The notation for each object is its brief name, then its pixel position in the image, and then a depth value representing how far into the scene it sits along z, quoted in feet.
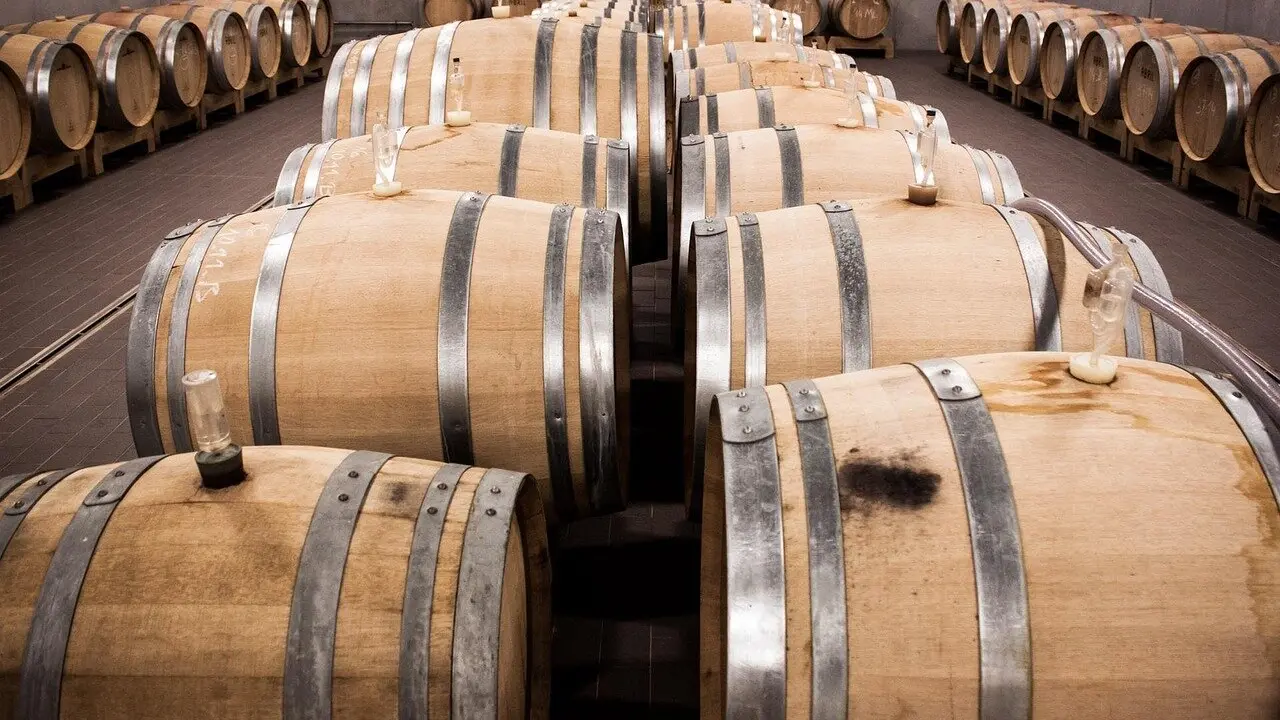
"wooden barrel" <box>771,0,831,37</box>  47.21
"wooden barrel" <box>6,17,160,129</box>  25.59
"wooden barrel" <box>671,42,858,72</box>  18.47
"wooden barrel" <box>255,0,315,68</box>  38.70
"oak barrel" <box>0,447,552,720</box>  5.49
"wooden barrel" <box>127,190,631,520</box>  8.10
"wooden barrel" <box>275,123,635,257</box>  11.35
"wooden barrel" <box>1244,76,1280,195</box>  20.15
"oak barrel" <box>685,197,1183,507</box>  7.96
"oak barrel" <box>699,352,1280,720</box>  5.02
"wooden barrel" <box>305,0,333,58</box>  41.78
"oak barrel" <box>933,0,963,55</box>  41.27
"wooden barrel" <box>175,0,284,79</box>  34.86
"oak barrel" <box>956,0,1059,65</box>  37.60
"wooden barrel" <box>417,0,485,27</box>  50.34
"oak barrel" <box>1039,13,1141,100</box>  30.19
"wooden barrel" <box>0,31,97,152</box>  22.61
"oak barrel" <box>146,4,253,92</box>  31.94
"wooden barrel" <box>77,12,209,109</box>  28.66
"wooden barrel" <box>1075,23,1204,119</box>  27.22
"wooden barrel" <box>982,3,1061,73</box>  35.55
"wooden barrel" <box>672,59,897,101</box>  16.38
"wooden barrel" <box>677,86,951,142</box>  13.78
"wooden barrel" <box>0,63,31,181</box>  21.76
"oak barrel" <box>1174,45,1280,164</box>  21.01
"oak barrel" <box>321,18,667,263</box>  14.38
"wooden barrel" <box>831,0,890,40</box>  46.42
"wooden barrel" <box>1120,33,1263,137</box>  24.21
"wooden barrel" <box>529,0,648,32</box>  19.76
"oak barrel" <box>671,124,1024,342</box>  11.01
